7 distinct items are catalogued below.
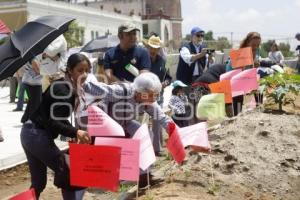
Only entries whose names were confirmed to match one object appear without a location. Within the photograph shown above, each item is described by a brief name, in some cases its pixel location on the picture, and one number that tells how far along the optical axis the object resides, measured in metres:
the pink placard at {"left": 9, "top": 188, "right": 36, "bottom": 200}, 3.40
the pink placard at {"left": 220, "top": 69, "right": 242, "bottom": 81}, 7.50
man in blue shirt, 6.18
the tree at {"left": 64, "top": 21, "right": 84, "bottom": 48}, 49.53
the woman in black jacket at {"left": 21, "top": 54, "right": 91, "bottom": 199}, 3.97
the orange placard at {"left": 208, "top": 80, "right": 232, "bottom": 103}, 7.07
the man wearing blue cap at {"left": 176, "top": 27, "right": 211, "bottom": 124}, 7.98
